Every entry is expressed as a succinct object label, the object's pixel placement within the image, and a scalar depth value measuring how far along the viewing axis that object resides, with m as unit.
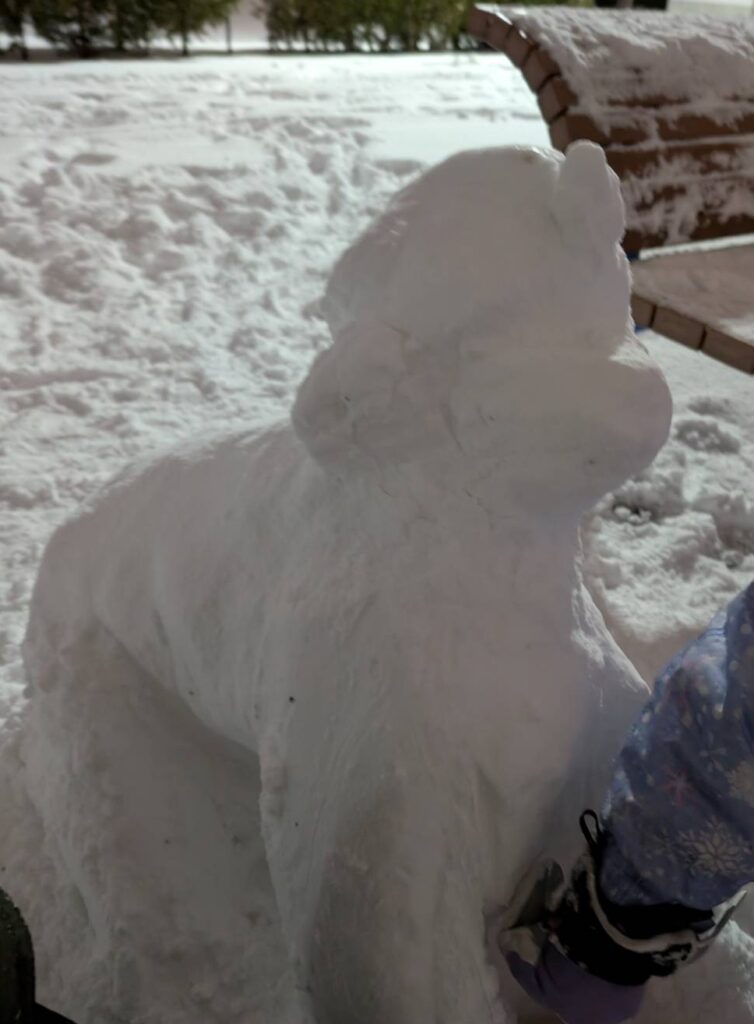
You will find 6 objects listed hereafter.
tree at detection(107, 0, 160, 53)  5.73
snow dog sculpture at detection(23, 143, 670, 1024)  0.65
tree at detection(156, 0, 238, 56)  5.89
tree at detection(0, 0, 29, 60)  5.45
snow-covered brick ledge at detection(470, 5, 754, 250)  2.03
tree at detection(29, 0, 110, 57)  5.52
